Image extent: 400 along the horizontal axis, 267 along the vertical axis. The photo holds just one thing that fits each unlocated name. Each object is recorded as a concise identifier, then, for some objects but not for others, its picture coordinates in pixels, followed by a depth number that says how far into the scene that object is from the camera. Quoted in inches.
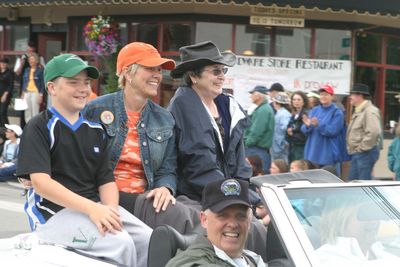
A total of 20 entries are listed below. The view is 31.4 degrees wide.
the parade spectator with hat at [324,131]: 417.1
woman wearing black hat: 177.6
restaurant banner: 535.5
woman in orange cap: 170.6
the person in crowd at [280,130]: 436.8
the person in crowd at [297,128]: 430.0
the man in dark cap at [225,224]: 124.6
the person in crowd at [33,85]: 596.4
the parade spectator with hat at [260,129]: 421.1
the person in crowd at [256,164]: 326.6
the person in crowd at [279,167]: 322.0
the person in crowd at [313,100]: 454.9
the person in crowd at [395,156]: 382.9
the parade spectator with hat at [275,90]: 467.7
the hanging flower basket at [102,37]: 551.5
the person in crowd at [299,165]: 310.8
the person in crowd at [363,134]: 406.3
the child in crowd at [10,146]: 476.3
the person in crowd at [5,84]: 628.7
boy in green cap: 143.3
